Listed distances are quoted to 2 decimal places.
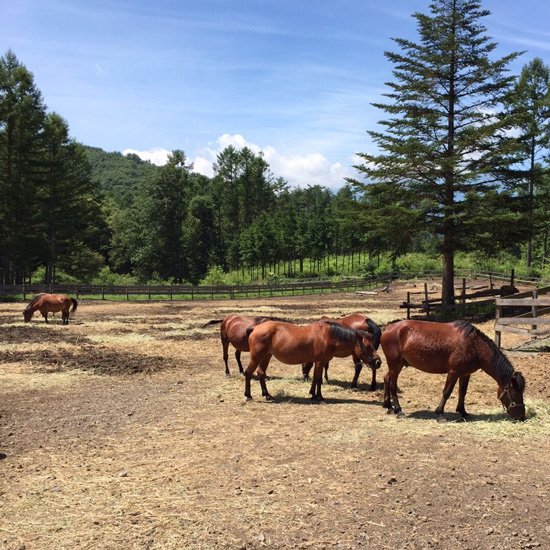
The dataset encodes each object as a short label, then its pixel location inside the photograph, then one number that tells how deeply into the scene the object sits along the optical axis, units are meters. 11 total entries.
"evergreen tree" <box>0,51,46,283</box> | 37.50
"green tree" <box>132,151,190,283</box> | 63.91
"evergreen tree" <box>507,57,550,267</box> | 21.89
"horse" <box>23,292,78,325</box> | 21.53
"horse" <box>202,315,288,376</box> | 11.62
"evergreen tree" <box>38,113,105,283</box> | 42.06
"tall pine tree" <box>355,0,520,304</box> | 22.09
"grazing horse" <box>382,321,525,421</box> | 7.95
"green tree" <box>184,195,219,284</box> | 70.12
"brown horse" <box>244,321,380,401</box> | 9.72
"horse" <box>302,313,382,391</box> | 10.62
